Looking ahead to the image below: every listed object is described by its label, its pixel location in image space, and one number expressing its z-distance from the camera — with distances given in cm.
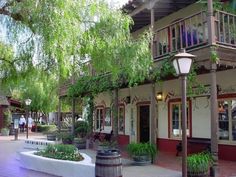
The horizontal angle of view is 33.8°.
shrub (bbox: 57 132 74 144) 1944
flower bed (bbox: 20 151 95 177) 1030
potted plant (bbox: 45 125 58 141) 2266
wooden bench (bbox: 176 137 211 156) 1379
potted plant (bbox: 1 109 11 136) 3594
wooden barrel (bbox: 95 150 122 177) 891
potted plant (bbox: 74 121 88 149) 1830
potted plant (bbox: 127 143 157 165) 1244
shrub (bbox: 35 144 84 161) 1181
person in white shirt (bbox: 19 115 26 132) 4021
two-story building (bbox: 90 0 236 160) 1082
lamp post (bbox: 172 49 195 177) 747
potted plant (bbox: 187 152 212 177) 981
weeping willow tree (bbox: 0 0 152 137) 724
